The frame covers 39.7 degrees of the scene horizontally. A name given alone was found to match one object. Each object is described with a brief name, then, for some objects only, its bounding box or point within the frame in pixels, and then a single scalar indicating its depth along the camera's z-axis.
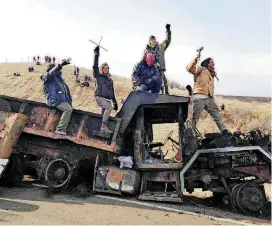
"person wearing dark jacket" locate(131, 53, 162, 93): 8.19
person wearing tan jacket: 8.02
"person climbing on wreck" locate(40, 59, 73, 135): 7.88
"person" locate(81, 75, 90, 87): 43.85
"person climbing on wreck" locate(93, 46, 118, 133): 7.98
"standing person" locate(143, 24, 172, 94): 8.62
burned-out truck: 7.45
